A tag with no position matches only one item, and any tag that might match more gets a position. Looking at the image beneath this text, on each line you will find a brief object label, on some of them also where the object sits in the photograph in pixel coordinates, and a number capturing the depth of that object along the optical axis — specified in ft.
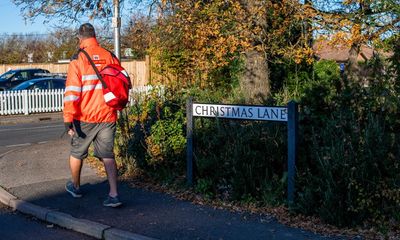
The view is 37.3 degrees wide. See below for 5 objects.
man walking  22.29
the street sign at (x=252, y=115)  21.81
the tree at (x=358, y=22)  33.68
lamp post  43.91
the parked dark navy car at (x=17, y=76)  107.45
